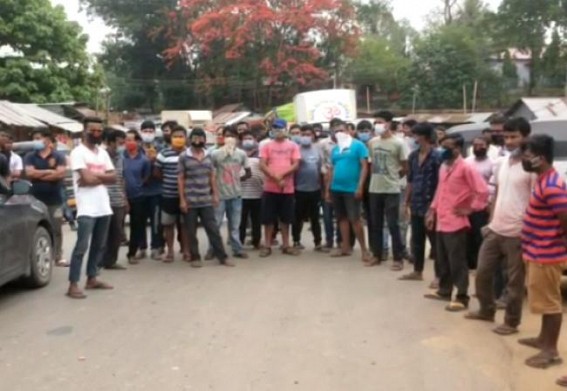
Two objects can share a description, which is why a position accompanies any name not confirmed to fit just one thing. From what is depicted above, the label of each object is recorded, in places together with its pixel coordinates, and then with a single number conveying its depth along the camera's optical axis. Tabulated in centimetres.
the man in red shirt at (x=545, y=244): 534
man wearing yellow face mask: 980
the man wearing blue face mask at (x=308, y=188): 1062
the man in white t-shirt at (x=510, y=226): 611
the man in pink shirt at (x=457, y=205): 719
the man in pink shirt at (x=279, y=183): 1027
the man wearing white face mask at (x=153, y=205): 1004
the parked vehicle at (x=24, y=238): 738
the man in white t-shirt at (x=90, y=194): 771
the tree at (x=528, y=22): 3969
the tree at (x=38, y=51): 2834
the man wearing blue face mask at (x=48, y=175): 930
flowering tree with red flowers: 3528
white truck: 2614
